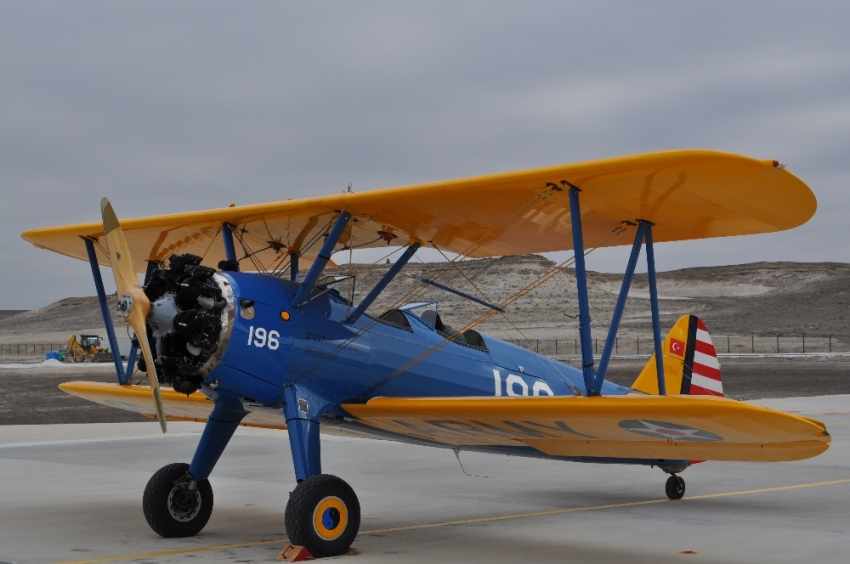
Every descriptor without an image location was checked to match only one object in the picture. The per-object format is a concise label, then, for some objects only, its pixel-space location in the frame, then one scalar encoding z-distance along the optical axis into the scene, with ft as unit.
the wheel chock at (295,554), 23.18
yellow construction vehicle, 201.46
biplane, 23.31
